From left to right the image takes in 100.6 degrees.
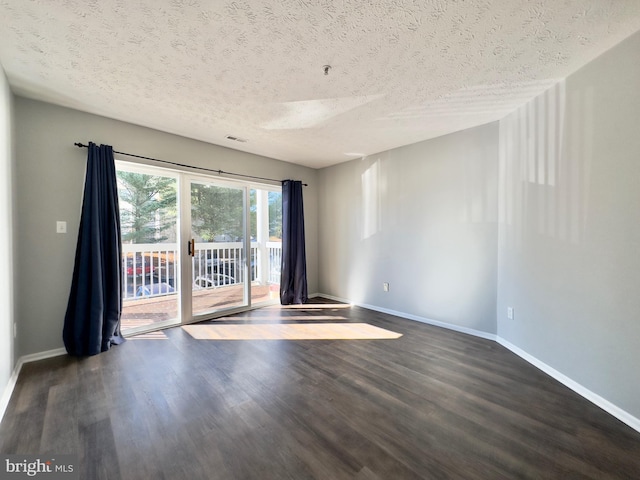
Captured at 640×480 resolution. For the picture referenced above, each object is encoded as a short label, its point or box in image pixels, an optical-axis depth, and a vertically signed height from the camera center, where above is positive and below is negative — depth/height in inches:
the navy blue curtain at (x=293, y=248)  180.2 -8.5
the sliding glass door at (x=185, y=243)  136.3 -3.6
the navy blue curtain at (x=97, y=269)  104.7 -12.6
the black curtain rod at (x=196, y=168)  108.8 +37.1
